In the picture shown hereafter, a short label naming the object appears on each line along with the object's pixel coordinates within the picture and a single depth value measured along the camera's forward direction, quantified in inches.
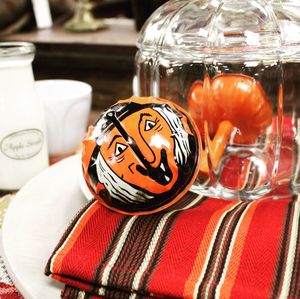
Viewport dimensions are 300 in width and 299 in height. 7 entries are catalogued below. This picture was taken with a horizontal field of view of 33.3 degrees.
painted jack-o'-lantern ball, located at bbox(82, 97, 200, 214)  15.3
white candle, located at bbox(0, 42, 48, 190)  21.6
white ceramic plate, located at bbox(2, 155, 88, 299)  14.0
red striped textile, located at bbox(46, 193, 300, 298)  12.6
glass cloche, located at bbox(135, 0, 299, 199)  19.1
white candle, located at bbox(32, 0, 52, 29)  40.0
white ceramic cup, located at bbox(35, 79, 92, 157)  24.5
